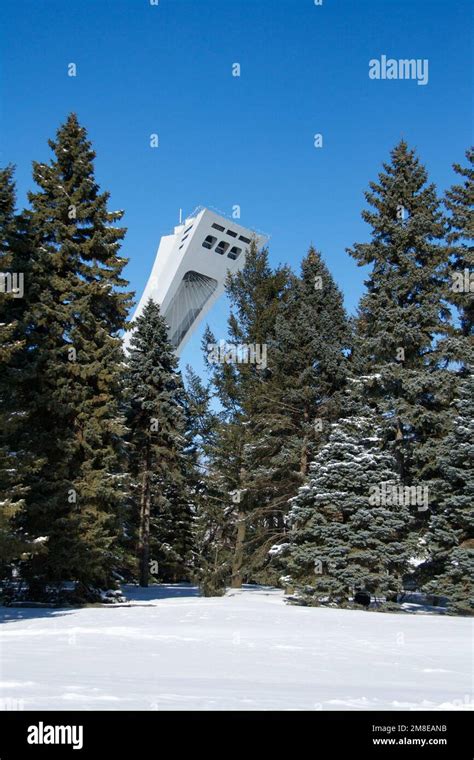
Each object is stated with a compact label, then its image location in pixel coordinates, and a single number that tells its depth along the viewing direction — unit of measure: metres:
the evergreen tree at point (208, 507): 23.39
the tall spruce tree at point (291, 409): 24.45
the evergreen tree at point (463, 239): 21.20
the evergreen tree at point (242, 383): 25.55
